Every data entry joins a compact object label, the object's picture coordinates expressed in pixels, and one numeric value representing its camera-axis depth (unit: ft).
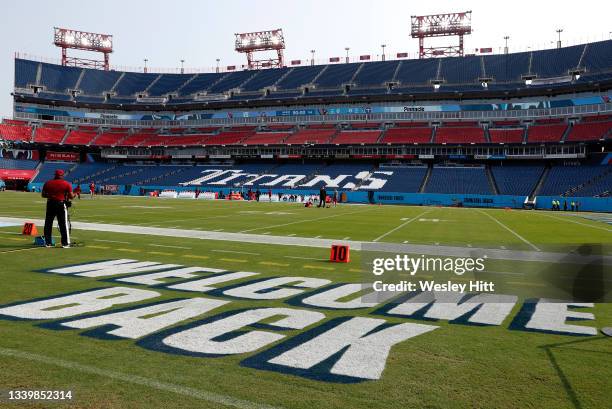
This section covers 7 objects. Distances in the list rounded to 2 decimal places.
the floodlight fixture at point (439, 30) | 272.10
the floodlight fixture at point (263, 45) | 310.24
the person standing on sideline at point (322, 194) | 130.65
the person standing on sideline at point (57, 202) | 39.60
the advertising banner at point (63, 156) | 266.16
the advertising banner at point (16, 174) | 236.43
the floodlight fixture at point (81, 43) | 303.27
